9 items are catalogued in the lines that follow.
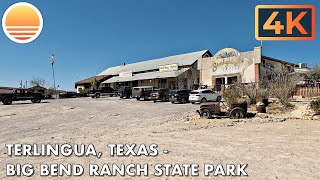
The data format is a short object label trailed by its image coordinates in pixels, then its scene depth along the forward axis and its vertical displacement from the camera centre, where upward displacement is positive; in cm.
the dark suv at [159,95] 2344 -34
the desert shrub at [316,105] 1202 -75
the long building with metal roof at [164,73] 3412 +329
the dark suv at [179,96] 2176 -42
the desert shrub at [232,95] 1466 -23
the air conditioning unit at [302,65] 3510 +427
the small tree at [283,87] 1502 +33
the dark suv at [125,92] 3003 -1
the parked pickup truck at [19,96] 2643 -47
